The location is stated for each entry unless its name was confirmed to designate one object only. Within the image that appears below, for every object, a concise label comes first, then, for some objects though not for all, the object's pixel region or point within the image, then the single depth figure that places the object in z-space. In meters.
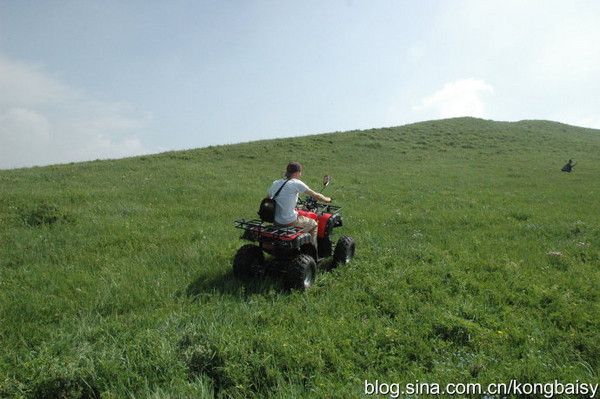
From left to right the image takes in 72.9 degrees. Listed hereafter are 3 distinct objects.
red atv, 6.52
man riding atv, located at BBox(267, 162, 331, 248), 7.07
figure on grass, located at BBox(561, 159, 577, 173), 25.92
